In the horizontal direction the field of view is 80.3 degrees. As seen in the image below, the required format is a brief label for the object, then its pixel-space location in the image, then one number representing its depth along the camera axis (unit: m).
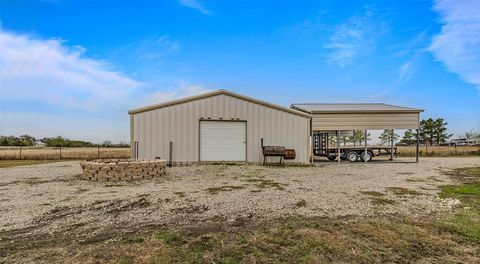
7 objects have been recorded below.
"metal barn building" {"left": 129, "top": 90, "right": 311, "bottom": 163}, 12.77
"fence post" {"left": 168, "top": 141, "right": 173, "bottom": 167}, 12.72
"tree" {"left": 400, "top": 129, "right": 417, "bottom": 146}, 52.91
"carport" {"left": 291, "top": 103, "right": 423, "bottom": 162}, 15.58
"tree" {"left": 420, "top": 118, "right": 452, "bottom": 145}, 49.22
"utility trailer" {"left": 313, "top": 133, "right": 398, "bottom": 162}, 17.17
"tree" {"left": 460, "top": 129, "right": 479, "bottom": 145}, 61.07
